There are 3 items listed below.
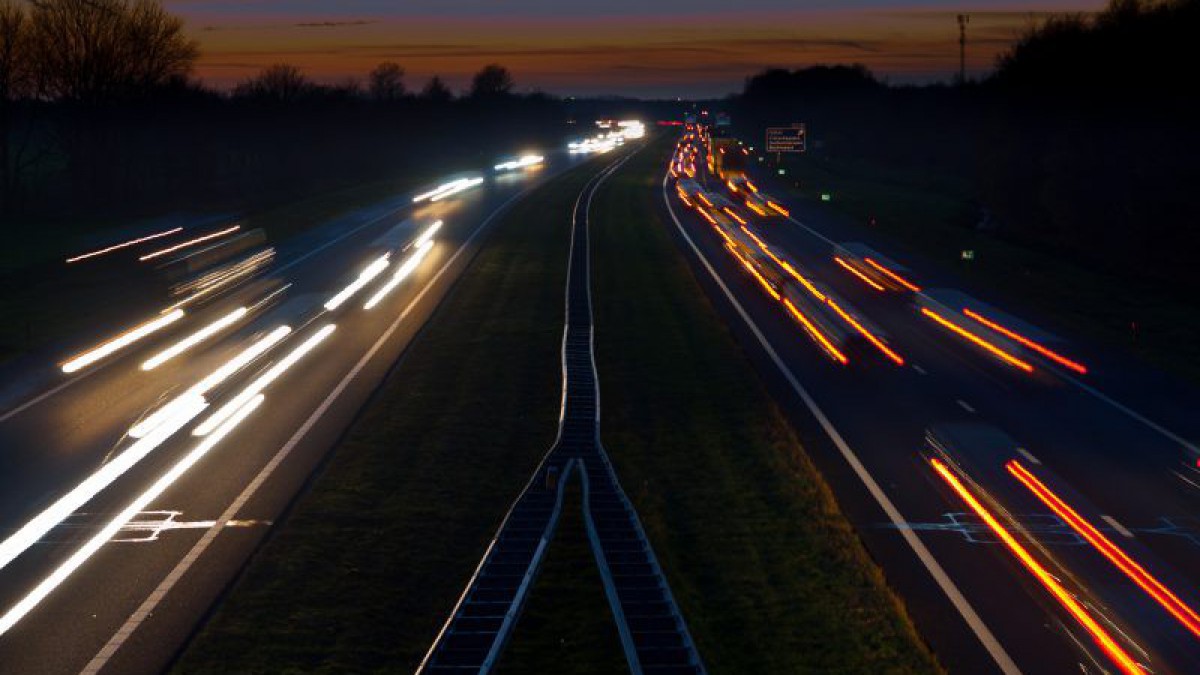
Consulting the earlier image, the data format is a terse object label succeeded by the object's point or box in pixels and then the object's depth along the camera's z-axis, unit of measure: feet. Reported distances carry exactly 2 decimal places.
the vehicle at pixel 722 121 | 566.11
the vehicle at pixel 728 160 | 389.19
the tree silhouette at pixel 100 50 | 326.44
